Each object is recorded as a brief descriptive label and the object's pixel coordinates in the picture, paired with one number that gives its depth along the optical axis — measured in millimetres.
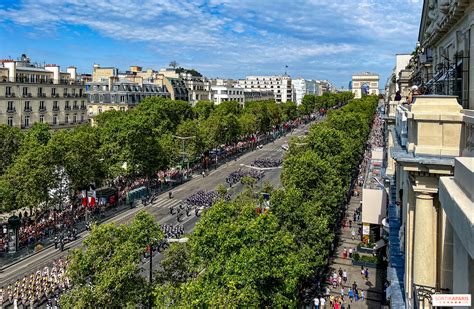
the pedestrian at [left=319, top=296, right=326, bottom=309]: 30842
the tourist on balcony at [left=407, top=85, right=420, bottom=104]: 19275
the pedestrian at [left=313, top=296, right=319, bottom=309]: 30266
